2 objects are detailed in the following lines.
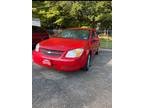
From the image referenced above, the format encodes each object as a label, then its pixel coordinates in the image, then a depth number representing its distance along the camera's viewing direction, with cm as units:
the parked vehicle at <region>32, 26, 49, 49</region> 482
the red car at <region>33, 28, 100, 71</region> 264
